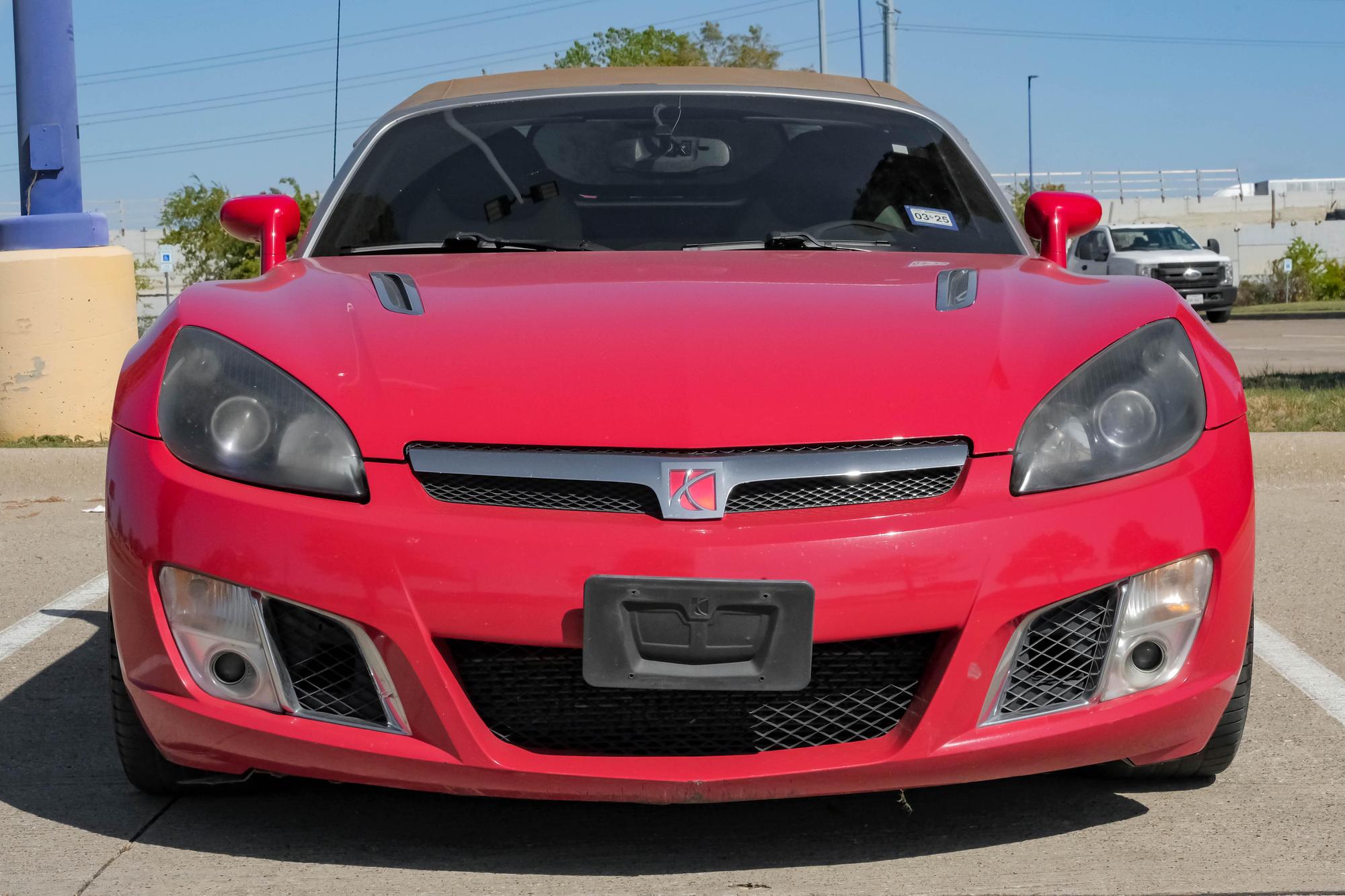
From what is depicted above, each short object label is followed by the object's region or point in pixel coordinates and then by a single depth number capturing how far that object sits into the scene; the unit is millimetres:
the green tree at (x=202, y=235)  44406
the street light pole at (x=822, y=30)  39438
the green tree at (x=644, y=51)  46875
